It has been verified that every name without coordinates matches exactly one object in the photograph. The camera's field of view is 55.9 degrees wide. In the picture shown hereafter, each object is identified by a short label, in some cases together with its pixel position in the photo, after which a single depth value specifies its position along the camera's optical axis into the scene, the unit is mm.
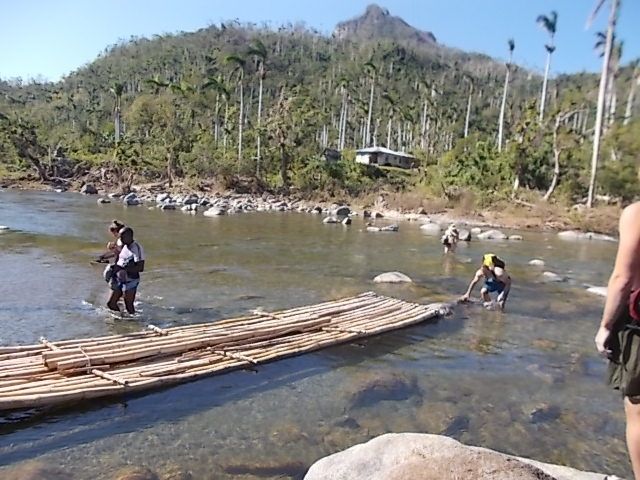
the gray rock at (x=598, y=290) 15925
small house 67750
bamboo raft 6668
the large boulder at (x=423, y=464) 3930
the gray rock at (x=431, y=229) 30000
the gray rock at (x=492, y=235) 28547
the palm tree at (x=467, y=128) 73125
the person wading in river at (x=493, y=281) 12766
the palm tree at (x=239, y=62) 52816
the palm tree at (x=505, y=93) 54225
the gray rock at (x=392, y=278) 15883
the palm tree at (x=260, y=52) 56028
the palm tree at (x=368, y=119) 74500
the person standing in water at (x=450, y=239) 21531
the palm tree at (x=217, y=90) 61844
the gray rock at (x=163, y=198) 44631
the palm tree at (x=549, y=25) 55875
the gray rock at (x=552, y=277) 17803
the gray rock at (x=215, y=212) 35450
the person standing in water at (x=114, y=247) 11000
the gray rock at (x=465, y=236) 26917
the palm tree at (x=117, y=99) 67938
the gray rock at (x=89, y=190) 51594
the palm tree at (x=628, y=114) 39084
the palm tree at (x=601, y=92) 35969
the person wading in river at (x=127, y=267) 10305
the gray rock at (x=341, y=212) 39731
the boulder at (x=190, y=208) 37625
